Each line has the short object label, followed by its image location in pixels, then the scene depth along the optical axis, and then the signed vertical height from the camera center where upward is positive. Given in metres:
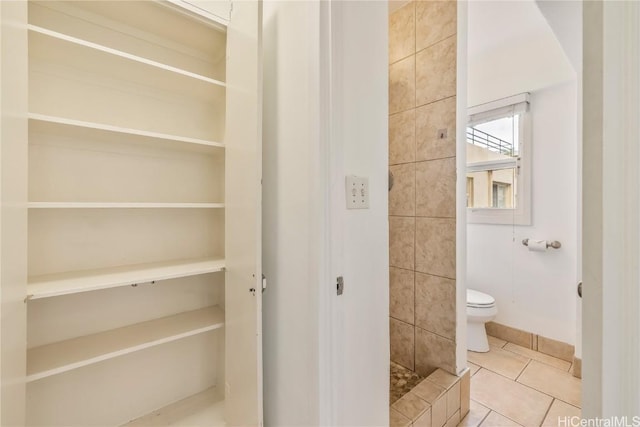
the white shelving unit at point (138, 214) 0.97 -0.01
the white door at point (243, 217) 0.94 -0.02
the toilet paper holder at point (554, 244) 2.09 -0.25
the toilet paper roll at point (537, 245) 2.15 -0.27
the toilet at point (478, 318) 2.13 -0.83
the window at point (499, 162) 2.28 +0.44
